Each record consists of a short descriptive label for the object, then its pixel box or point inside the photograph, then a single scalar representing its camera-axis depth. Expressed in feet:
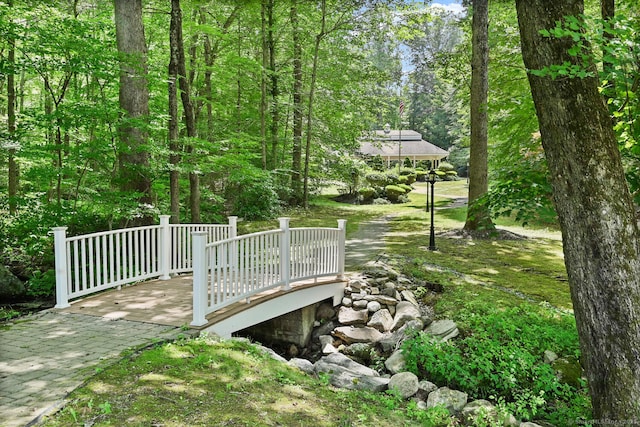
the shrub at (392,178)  87.49
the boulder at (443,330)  19.32
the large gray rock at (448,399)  14.44
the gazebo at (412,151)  128.98
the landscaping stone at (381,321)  21.95
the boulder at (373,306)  23.26
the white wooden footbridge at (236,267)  16.56
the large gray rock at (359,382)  15.06
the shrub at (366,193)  80.59
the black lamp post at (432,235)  35.16
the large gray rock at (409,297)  24.07
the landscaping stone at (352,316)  22.67
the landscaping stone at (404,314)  21.74
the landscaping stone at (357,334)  21.03
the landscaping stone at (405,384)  15.11
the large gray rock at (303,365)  16.11
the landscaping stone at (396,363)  17.40
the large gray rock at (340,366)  16.19
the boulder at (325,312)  23.75
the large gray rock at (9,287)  24.00
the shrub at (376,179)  84.74
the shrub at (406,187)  89.35
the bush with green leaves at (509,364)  15.39
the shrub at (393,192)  82.89
